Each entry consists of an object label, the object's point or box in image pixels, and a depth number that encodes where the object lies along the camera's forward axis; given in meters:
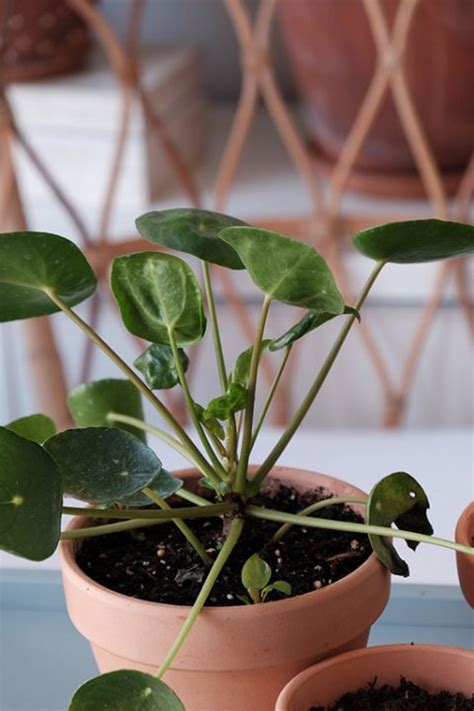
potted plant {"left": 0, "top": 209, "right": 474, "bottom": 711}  0.77
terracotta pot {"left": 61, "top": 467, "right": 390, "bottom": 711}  0.79
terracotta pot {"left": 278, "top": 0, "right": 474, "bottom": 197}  1.77
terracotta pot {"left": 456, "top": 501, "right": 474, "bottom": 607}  0.83
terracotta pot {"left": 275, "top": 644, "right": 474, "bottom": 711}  0.80
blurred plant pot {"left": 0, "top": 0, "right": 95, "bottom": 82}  1.99
